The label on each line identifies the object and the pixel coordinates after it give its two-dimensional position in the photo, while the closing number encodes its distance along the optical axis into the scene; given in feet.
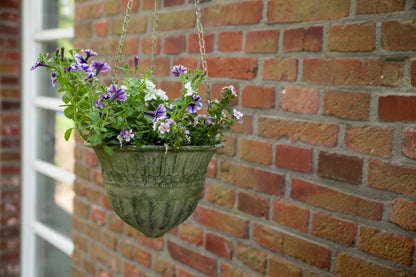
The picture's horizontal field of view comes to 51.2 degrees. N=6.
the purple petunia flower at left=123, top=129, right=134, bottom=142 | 2.87
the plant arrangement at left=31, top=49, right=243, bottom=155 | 2.93
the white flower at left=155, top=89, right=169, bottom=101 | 3.26
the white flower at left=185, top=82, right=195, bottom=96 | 3.02
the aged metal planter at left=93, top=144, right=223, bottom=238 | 3.00
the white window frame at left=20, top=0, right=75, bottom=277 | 8.60
